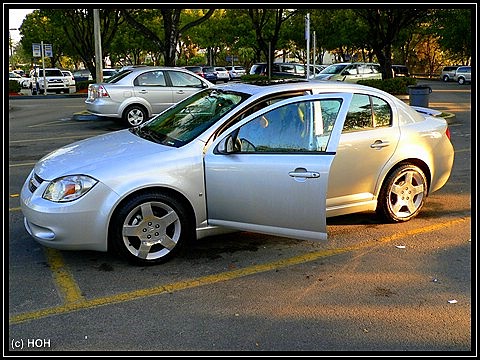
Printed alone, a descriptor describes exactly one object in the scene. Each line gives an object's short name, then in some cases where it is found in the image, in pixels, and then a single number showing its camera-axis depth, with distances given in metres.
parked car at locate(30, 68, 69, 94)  33.11
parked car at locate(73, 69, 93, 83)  40.04
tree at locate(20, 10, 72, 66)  46.72
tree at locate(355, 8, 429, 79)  19.75
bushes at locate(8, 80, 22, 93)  29.90
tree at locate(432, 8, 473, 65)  25.65
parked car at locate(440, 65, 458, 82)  43.12
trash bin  14.15
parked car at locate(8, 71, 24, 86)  43.01
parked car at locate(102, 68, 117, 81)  33.50
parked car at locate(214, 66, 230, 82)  39.16
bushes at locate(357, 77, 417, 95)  18.72
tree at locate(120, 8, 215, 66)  19.91
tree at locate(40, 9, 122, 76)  30.00
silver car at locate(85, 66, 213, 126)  13.32
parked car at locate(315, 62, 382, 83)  23.37
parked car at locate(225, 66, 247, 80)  43.38
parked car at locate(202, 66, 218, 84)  37.81
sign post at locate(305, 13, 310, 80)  17.54
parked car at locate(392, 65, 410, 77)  36.09
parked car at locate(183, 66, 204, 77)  36.72
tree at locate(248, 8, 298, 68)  28.11
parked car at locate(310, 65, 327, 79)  38.16
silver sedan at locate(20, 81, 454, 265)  4.23
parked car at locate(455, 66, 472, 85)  38.66
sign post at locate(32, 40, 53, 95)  26.92
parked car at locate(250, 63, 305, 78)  28.09
